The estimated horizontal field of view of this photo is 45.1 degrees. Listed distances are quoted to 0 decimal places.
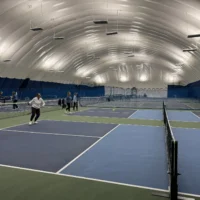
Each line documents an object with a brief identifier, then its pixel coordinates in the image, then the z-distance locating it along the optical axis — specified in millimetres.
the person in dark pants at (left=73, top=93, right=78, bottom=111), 21662
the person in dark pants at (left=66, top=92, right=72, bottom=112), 20028
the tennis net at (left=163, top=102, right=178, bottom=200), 4277
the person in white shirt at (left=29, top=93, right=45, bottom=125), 13469
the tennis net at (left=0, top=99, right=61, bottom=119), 18497
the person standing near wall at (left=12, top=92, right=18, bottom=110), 22612
